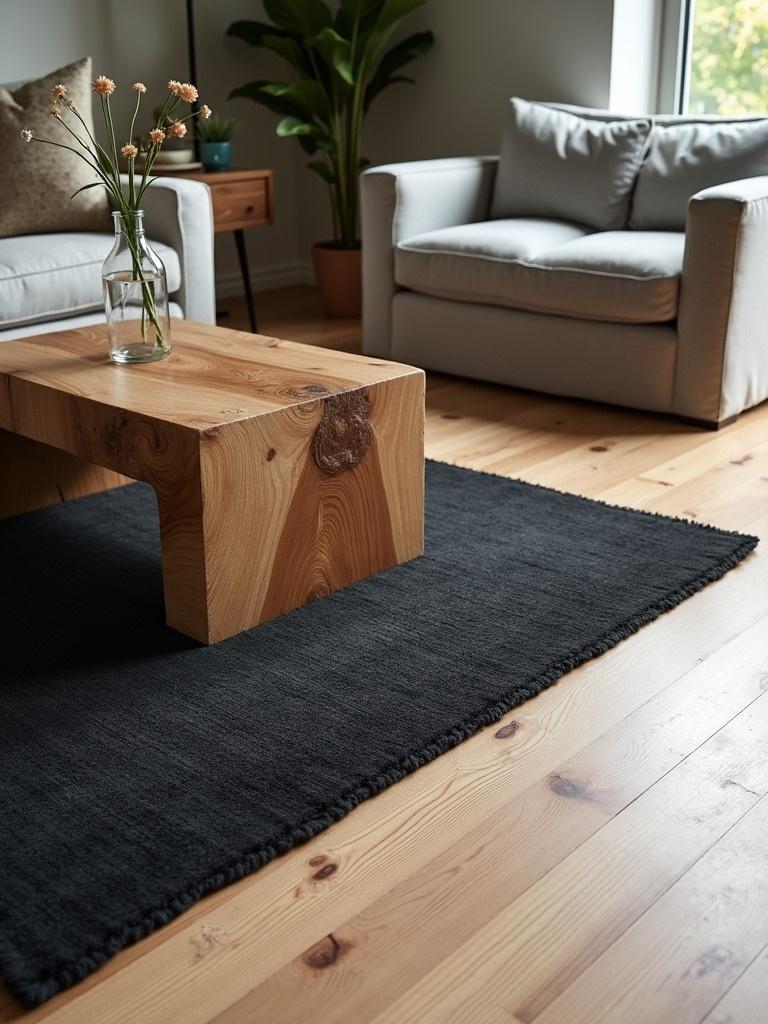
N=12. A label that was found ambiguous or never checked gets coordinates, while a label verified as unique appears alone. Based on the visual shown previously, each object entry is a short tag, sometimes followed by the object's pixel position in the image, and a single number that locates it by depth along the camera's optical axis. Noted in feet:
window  13.10
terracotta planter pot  15.06
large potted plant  14.10
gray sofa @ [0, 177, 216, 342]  10.04
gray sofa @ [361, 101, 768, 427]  10.04
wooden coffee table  6.35
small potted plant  13.82
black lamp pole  14.50
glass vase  7.46
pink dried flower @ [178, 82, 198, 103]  7.15
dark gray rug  4.65
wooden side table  13.37
